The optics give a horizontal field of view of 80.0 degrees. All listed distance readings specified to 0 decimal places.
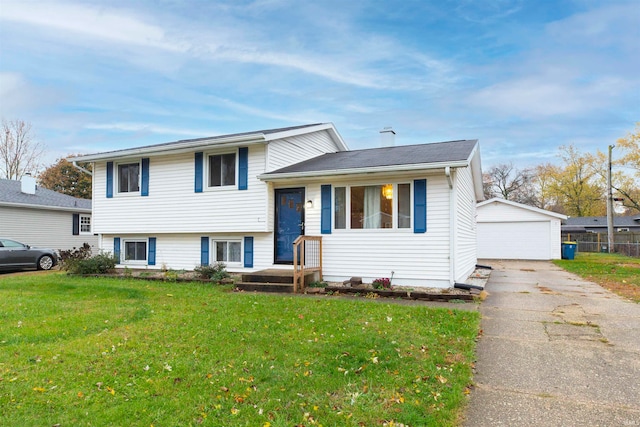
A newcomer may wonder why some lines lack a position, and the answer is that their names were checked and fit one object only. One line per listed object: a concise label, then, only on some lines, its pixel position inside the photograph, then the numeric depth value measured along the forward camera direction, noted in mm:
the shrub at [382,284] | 8484
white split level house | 8711
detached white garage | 20373
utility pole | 25516
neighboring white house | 16750
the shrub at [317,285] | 8861
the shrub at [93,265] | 11352
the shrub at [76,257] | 11686
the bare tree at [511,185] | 43344
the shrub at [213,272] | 9914
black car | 13312
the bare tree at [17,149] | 28562
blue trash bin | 20547
